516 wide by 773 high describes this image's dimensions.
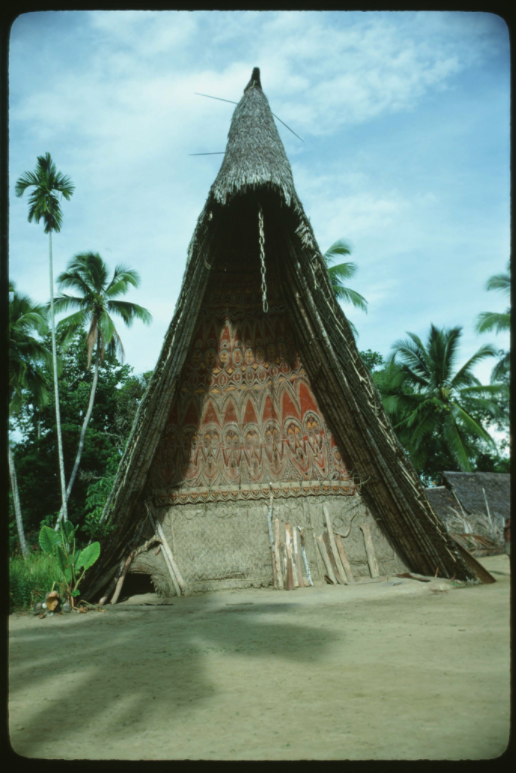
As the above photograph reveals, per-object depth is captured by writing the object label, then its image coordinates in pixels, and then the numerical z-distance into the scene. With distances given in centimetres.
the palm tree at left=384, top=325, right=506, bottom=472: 1766
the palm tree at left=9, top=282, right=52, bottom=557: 1570
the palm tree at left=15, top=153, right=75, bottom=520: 1611
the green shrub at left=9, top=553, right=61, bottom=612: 645
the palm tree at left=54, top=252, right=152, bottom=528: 1900
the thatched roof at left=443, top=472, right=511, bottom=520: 1500
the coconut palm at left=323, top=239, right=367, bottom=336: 1819
